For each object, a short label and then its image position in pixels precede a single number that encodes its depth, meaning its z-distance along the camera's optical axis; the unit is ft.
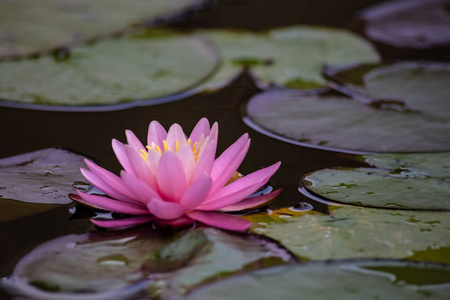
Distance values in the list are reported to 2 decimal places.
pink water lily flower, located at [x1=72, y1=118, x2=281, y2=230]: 6.76
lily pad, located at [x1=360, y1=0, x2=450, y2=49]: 7.87
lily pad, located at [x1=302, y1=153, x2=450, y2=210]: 6.88
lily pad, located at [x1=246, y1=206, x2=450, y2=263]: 6.74
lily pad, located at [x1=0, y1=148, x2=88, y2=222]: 6.85
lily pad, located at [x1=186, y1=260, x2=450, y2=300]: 6.61
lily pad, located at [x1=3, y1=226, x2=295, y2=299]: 6.65
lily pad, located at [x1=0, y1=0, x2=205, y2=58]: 7.59
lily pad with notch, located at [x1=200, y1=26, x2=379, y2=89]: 7.54
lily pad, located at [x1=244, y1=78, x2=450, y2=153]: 7.13
